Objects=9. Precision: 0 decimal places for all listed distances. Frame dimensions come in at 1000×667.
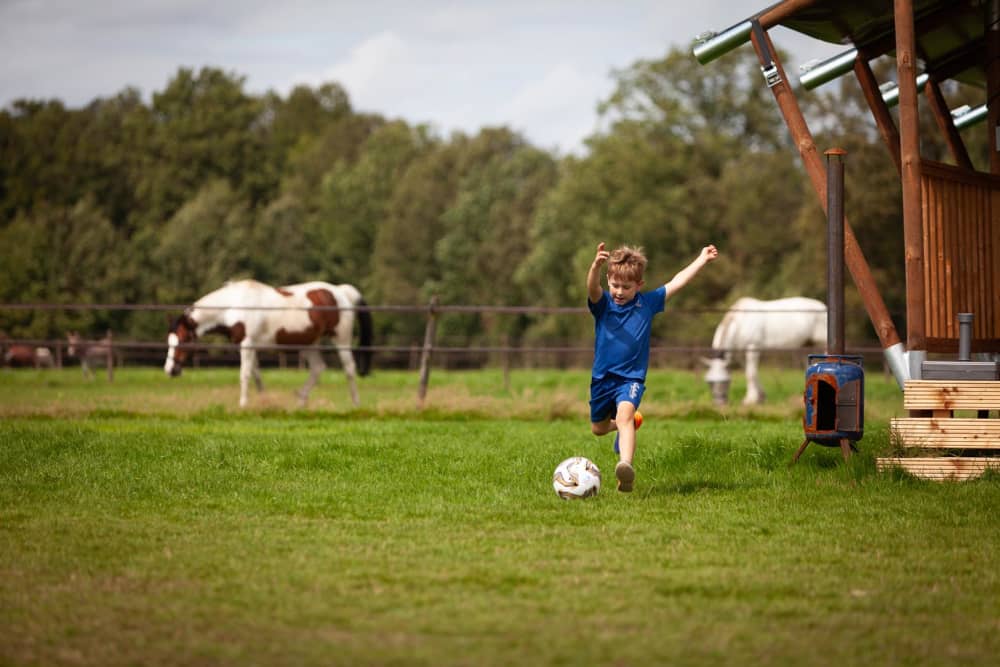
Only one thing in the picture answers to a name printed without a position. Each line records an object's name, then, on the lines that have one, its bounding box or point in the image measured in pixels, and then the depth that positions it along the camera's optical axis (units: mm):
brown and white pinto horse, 39576
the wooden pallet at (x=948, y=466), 16620
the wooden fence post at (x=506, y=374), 47454
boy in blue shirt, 15731
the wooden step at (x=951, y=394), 17010
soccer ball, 15216
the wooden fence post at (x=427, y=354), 34333
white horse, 42417
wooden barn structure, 17166
